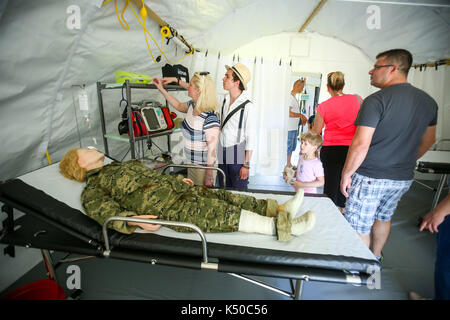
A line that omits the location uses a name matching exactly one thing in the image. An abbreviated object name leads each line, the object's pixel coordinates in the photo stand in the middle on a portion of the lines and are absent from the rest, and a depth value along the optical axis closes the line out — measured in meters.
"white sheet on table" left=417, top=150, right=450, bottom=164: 3.01
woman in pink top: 2.14
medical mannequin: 1.25
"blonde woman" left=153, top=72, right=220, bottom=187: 2.01
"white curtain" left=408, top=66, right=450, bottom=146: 3.71
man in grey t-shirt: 1.46
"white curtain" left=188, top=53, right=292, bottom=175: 3.51
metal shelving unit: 1.98
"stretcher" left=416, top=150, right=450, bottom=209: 2.40
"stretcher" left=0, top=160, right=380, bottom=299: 1.06
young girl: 2.00
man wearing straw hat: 2.13
